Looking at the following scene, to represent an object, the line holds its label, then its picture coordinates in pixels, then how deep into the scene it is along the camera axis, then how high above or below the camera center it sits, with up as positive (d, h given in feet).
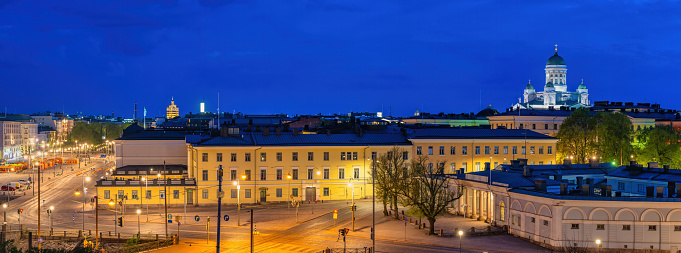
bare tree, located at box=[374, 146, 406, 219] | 221.46 -16.18
